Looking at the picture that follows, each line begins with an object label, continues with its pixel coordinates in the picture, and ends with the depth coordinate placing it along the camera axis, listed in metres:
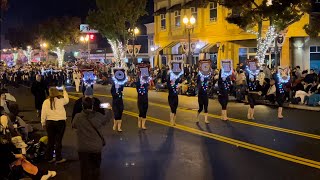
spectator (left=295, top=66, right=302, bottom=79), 25.10
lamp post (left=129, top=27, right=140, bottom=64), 41.94
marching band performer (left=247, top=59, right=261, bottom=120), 23.68
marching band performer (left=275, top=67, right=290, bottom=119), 17.56
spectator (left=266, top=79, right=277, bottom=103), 22.27
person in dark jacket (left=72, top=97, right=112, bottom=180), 7.66
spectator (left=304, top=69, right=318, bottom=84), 23.14
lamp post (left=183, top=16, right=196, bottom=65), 32.17
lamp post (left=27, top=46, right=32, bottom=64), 91.02
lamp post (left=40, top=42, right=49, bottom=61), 76.34
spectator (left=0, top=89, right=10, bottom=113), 12.82
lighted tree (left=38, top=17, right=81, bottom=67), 72.18
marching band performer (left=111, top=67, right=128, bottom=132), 15.09
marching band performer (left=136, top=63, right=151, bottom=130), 15.19
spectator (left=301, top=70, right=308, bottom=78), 24.53
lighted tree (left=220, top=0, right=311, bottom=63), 27.03
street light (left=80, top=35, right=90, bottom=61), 61.27
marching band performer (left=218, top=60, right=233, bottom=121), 16.81
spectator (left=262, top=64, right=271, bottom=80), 27.11
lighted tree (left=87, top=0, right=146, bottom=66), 50.47
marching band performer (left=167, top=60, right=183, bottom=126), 15.80
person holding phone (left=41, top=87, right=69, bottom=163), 10.69
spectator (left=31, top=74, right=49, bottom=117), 19.45
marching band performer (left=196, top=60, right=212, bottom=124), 16.23
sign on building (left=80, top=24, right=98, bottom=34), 82.54
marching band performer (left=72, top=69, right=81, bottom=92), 34.93
